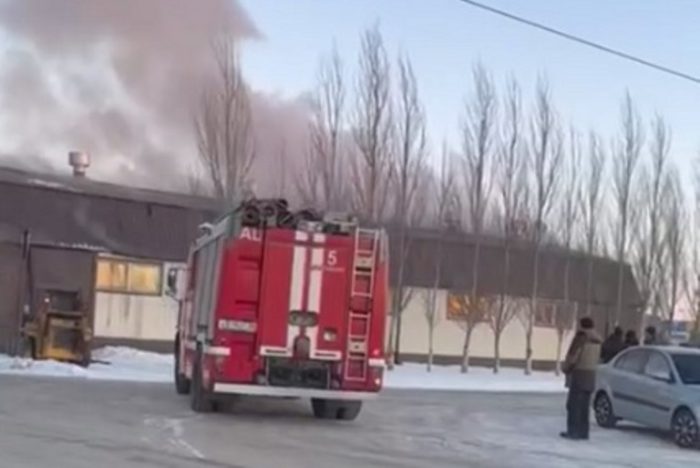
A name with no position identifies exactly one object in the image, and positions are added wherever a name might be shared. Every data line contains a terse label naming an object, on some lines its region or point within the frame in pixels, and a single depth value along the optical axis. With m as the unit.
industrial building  37.16
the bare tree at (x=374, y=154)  42.19
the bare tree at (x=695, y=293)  52.31
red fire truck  18.69
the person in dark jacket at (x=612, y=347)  25.87
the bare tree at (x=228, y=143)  43.34
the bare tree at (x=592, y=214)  48.28
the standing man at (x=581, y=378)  18.83
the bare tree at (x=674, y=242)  50.91
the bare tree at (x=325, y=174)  43.69
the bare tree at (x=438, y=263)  44.59
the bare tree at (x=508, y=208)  45.16
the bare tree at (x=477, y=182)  44.94
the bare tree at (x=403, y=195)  42.75
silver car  18.84
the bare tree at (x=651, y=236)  50.19
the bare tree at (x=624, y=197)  49.00
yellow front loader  31.97
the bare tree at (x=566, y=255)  47.66
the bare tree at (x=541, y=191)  45.91
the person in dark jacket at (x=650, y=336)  28.46
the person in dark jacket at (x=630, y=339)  26.41
